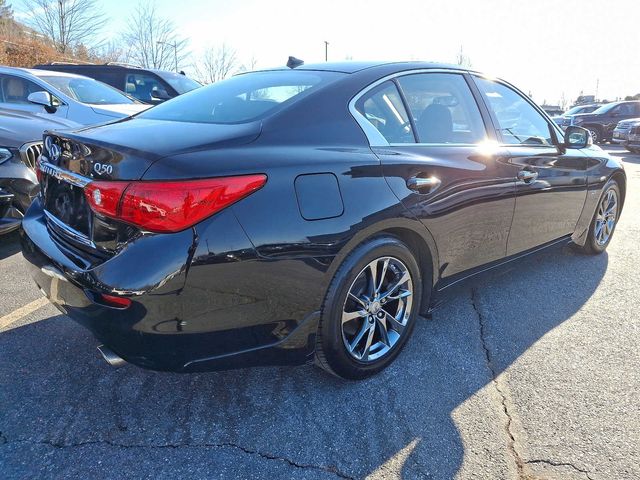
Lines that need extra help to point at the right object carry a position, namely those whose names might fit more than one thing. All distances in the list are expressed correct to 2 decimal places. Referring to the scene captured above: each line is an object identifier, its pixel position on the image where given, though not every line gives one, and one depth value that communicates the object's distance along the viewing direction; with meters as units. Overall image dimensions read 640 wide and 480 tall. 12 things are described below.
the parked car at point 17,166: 3.86
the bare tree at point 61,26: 26.91
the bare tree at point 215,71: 35.16
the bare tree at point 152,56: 31.62
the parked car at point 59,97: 6.25
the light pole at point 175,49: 31.73
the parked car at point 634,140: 15.08
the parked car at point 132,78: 9.51
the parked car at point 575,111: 20.88
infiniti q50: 1.85
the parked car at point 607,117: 18.98
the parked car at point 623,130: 15.74
